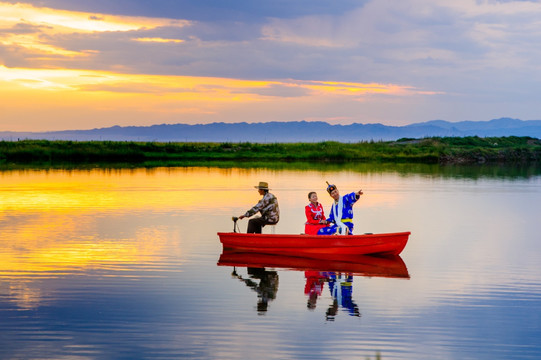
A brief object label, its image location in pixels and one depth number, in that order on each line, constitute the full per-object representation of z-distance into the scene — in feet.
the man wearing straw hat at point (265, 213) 64.69
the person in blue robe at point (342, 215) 58.59
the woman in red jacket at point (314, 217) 60.39
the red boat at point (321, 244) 58.59
